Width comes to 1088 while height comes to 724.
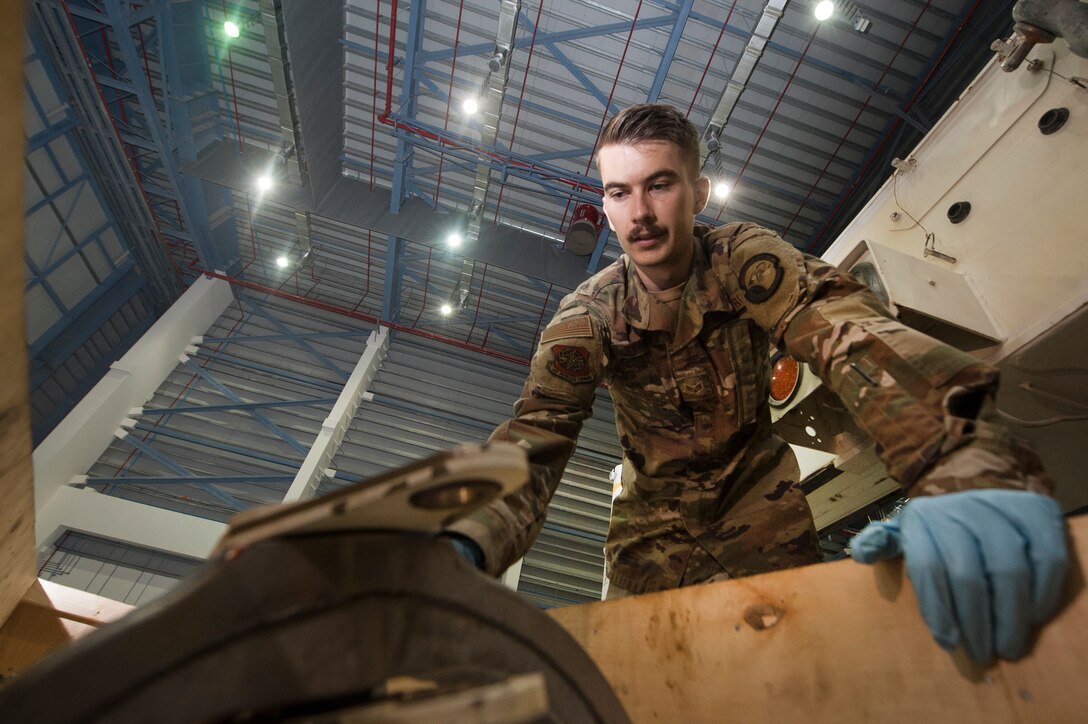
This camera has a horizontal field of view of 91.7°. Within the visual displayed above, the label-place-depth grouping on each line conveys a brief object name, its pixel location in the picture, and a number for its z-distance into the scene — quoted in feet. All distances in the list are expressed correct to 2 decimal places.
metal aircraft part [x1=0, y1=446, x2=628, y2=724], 1.46
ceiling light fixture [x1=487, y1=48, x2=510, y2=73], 20.94
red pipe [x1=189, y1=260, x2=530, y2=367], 36.06
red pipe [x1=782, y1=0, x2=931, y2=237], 21.61
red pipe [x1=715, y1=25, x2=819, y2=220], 22.87
